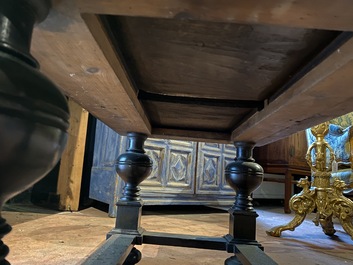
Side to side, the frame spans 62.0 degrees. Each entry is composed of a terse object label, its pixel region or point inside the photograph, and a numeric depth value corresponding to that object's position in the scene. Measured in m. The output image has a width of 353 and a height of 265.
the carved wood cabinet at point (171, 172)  1.95
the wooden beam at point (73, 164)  1.99
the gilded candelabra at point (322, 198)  1.51
